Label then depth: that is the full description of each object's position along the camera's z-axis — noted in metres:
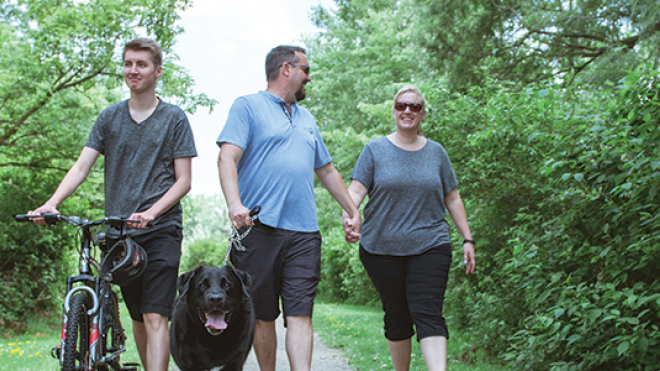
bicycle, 3.42
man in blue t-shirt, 3.93
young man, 3.94
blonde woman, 4.31
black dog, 3.81
